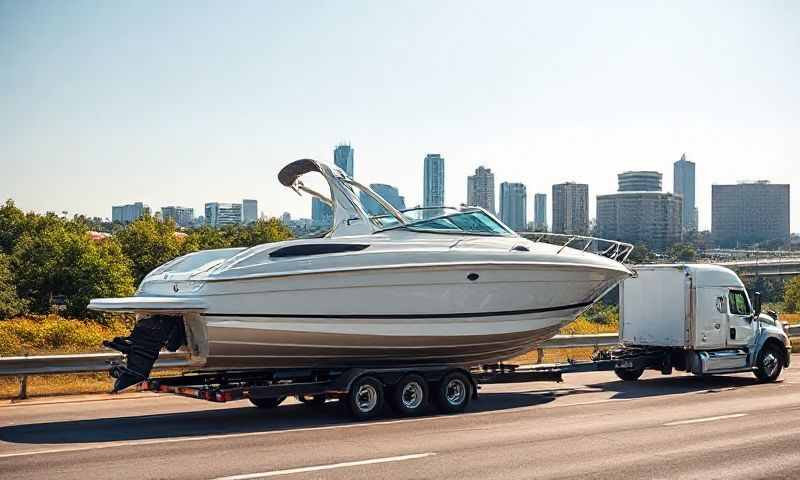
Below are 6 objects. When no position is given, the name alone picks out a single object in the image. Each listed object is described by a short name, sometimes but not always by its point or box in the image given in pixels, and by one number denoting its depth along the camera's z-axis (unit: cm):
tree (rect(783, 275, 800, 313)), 6397
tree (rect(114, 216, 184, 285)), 7750
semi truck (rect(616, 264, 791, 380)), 1892
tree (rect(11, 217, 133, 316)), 5572
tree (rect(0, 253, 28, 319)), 5109
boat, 1327
